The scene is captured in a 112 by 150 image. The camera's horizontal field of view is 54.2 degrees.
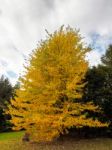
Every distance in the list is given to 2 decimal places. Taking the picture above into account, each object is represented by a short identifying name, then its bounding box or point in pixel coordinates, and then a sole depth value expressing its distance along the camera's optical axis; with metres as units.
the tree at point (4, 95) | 16.52
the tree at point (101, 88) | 8.86
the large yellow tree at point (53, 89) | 7.77
